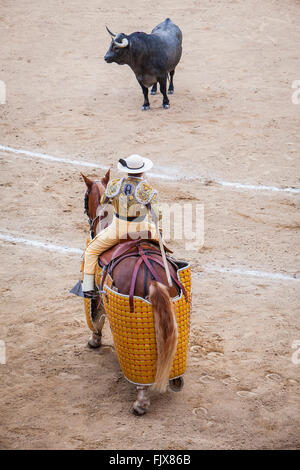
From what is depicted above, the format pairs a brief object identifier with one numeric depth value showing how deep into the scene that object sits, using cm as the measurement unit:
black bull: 2194
